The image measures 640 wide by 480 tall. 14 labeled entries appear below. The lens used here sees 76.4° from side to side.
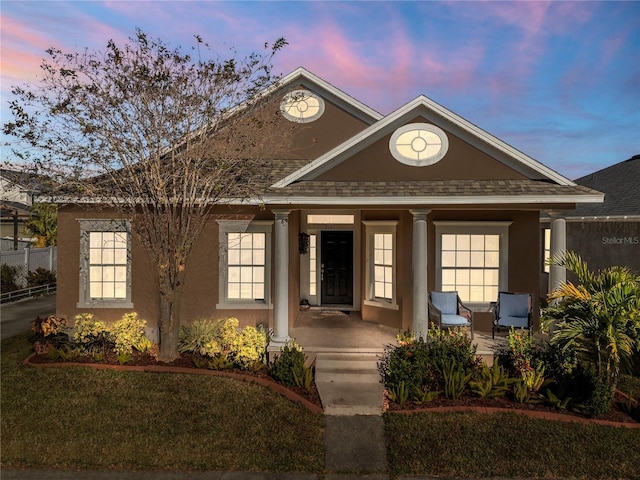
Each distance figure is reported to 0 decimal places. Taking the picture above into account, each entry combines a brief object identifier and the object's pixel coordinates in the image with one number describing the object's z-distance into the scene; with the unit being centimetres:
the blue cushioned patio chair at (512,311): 938
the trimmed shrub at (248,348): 805
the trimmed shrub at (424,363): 700
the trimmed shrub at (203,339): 832
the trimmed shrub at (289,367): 736
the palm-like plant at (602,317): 612
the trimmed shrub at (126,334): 853
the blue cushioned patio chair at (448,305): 967
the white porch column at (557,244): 852
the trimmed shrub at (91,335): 868
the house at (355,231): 884
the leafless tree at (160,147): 817
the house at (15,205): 869
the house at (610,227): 1499
